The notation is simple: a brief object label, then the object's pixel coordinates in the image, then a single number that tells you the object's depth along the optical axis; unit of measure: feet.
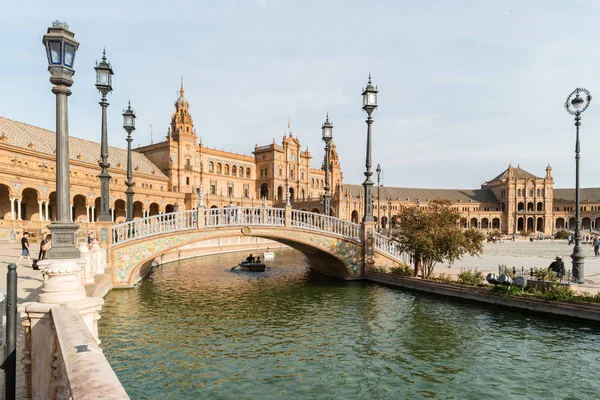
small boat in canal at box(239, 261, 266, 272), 86.58
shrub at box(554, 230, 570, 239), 253.65
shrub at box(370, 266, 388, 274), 69.62
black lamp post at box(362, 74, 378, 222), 61.98
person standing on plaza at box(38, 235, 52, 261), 57.30
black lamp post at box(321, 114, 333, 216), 70.49
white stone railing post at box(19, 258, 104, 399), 18.34
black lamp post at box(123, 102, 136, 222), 66.23
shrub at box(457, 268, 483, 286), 55.47
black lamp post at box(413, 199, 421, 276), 63.16
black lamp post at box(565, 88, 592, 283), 55.67
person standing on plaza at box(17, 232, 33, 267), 62.66
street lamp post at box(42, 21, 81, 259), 23.22
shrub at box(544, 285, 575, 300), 44.96
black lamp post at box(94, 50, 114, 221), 52.79
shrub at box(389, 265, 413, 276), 66.33
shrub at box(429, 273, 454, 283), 59.49
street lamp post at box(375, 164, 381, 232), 109.38
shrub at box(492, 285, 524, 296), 48.67
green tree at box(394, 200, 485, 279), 59.62
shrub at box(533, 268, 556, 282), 48.62
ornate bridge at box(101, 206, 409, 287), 60.90
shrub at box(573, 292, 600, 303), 42.80
